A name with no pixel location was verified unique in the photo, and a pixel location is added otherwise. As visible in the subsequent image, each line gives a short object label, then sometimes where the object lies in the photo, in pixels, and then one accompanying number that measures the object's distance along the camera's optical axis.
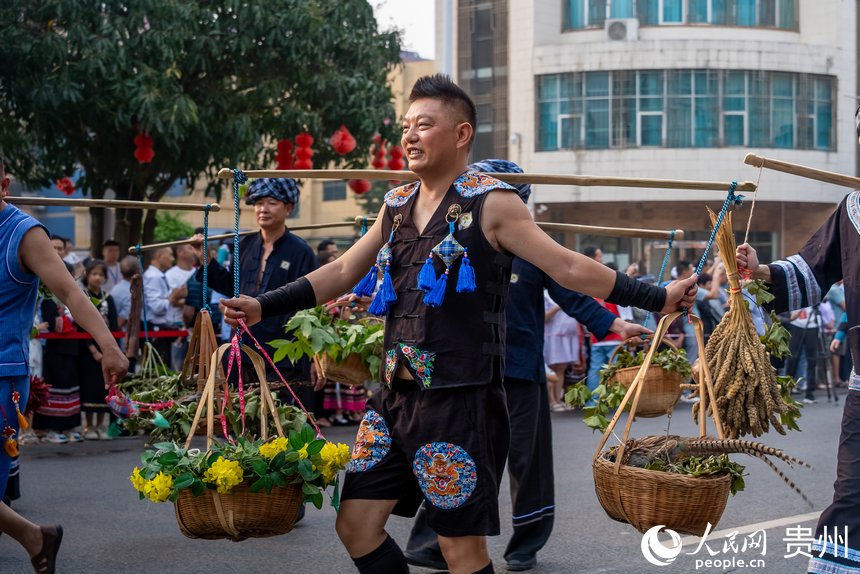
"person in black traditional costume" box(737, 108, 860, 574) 4.64
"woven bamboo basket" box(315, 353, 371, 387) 7.11
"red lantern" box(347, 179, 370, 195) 16.36
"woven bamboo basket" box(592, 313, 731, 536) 4.75
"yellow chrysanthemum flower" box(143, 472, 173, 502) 4.49
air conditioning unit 33.34
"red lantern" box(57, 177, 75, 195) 16.52
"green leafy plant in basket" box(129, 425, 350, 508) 4.48
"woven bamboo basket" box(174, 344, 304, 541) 4.52
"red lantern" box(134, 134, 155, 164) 14.25
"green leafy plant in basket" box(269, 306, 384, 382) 6.90
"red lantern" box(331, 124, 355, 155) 15.27
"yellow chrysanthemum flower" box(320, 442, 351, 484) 4.61
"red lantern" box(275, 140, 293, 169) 15.48
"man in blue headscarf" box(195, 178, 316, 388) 7.44
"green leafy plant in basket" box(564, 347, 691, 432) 6.47
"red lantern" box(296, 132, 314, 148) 15.09
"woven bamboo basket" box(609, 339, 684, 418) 6.90
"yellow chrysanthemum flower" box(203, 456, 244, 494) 4.43
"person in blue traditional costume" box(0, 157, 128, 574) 5.20
